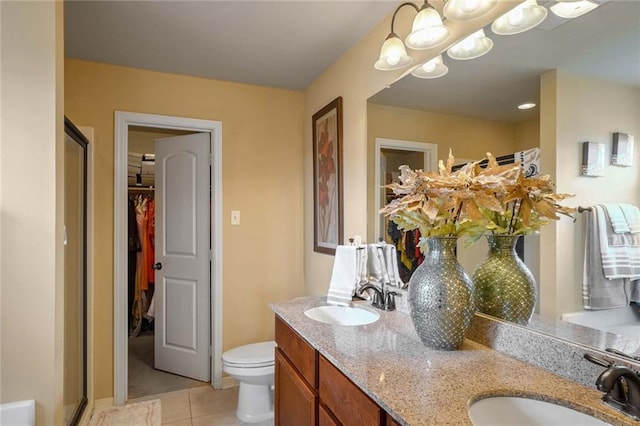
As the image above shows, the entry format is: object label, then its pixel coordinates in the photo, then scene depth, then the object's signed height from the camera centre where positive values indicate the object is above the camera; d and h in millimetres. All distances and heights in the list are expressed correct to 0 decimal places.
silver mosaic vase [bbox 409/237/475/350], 1168 -295
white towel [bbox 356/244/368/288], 1906 -279
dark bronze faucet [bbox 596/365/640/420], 795 -402
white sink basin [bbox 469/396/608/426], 869 -504
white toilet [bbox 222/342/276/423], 2201 -1062
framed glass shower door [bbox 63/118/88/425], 1867 -373
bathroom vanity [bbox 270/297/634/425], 857 -471
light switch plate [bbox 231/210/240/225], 2832 -45
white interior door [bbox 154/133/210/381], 2826 -362
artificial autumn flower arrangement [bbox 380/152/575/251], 1104 +34
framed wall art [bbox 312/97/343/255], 2387 +241
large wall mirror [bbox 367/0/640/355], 953 +415
